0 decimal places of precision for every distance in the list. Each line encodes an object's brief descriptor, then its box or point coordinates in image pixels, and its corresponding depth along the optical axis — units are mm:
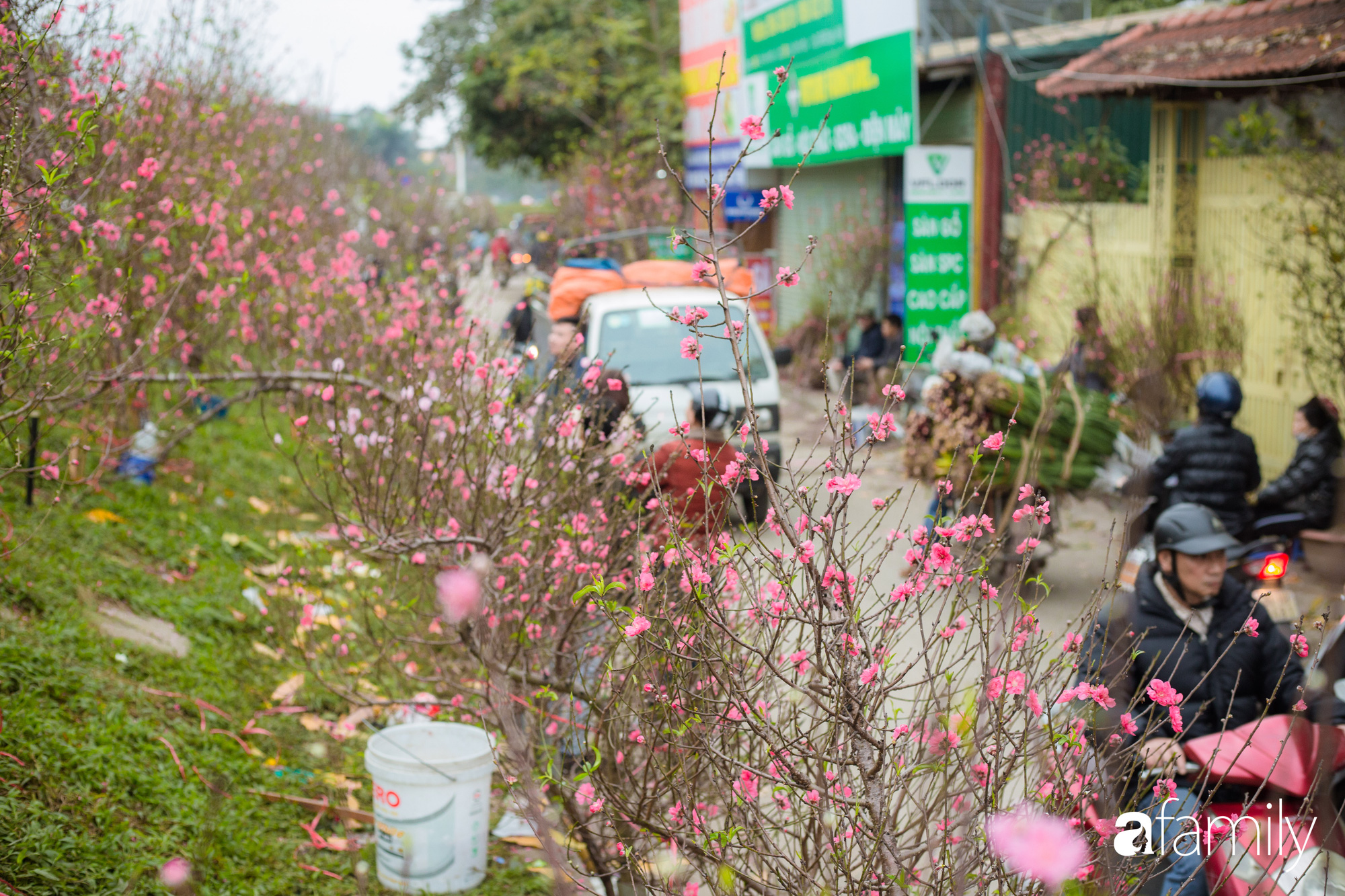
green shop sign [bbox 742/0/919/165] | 13227
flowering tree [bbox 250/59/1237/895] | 2307
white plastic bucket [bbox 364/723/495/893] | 3953
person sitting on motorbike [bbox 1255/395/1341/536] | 6629
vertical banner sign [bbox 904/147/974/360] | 11844
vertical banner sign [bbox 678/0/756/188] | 18859
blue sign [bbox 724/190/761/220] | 17547
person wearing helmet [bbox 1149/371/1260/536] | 6512
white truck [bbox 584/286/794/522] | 9023
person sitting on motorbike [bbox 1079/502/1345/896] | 3732
